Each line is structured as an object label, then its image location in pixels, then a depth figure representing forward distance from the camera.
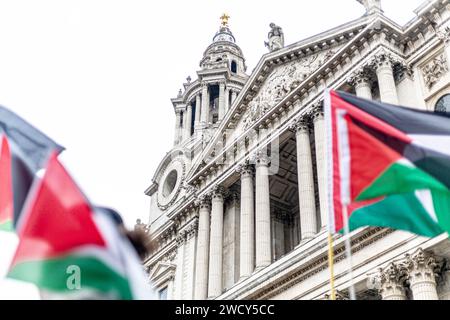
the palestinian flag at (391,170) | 8.47
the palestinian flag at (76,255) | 6.02
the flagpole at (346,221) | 7.93
